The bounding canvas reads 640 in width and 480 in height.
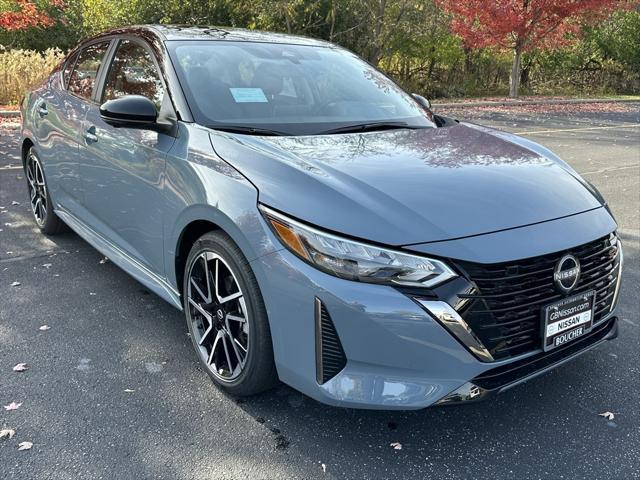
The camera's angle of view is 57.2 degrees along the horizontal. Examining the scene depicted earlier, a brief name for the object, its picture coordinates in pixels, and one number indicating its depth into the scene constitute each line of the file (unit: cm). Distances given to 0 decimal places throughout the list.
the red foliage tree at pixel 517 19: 1978
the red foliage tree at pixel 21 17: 1146
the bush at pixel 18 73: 1280
